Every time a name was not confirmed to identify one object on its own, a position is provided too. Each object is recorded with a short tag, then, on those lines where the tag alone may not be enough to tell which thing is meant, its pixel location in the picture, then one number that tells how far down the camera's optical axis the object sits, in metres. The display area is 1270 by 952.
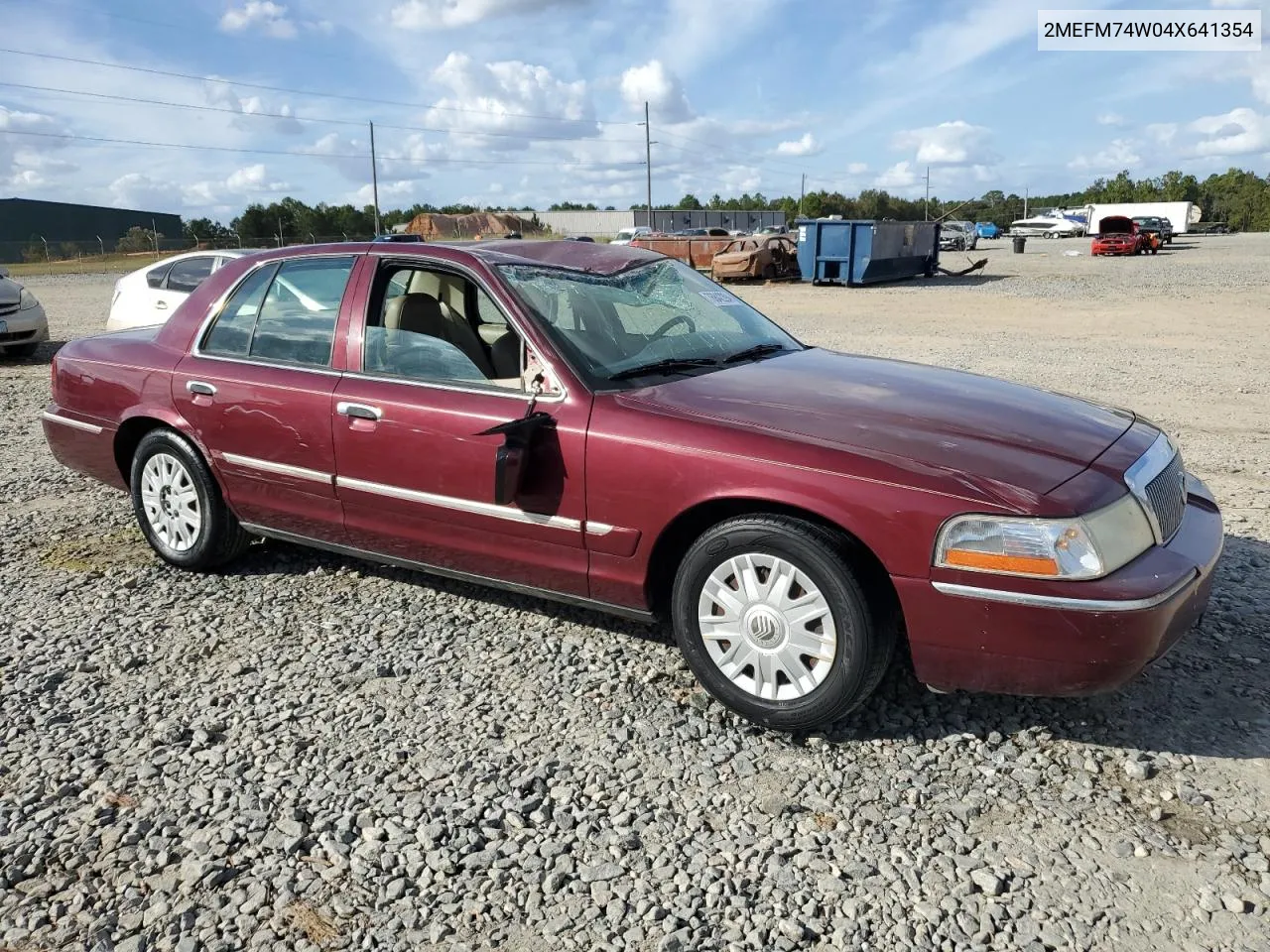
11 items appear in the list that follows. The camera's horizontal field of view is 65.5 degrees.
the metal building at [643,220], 80.81
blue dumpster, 26.55
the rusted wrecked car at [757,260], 28.50
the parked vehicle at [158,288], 10.90
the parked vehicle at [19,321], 12.80
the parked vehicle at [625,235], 40.91
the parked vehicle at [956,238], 54.69
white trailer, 75.81
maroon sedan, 2.98
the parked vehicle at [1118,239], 42.53
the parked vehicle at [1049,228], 76.38
